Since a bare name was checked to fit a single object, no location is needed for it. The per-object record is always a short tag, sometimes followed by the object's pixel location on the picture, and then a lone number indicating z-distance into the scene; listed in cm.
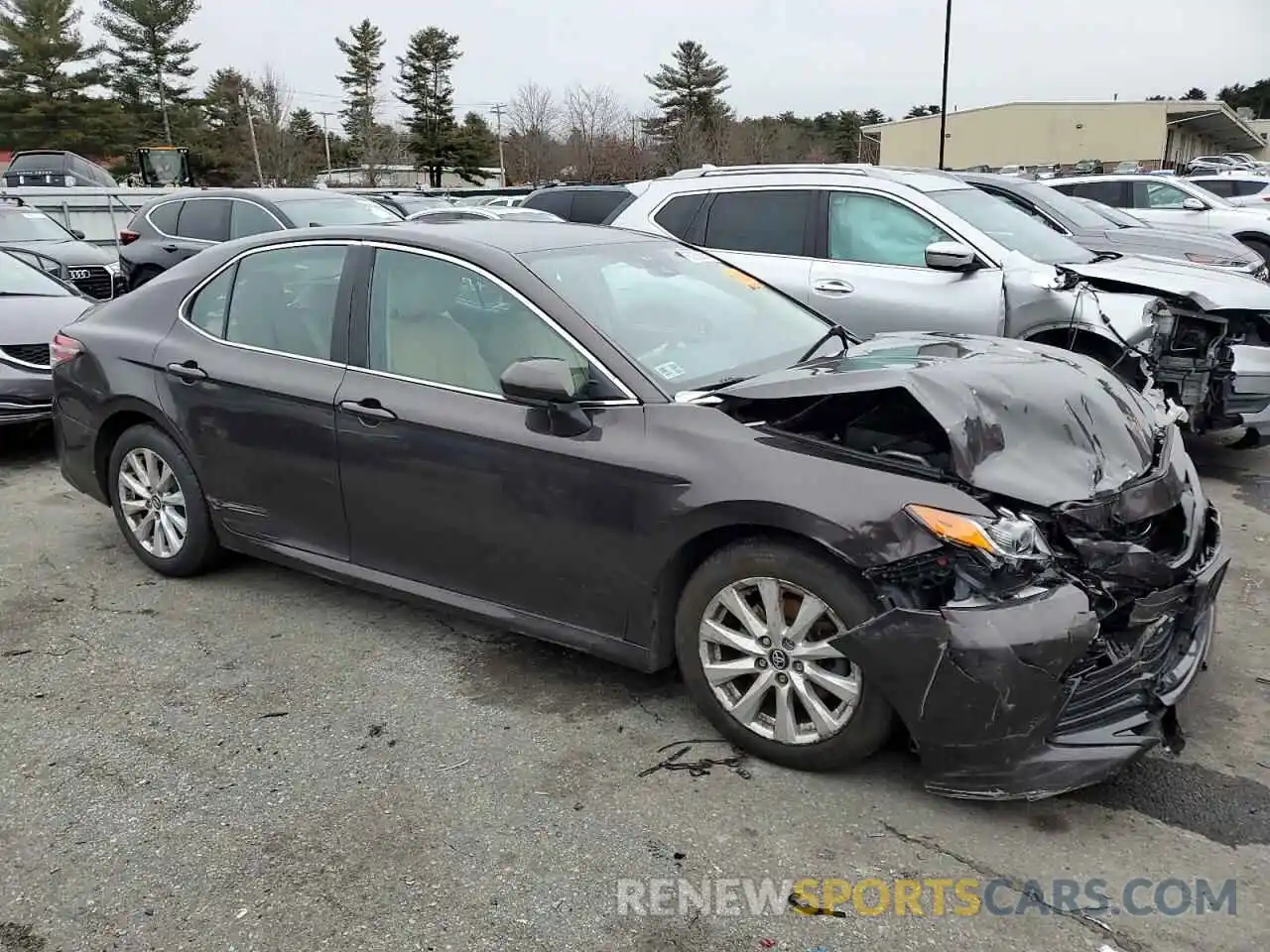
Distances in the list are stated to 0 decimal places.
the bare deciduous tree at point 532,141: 5572
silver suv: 605
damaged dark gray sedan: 278
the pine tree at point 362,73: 6644
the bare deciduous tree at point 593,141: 5175
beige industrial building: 6619
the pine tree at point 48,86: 5044
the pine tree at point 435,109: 6194
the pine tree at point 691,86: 6994
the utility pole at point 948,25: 3612
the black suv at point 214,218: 1108
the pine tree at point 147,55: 5484
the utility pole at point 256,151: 5300
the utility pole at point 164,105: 5506
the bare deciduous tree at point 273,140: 5466
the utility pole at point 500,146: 5912
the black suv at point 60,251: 1258
